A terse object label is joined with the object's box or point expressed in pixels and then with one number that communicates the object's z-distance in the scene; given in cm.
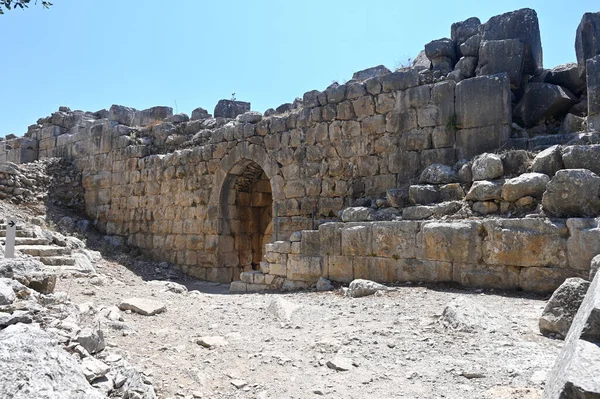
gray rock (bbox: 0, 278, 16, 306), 313
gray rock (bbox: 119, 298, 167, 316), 495
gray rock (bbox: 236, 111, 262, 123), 1034
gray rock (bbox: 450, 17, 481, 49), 830
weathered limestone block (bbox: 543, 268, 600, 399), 179
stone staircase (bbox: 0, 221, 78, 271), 759
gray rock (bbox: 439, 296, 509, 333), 409
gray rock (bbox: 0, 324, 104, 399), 215
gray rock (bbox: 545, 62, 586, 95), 765
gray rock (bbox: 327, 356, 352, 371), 355
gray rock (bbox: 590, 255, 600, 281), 412
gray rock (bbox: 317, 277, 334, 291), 709
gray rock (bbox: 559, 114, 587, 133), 696
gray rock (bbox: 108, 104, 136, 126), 1348
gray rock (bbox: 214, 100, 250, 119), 1223
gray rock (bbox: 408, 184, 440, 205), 697
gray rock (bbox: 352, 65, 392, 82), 926
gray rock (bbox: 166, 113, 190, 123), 1242
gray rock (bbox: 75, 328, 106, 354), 312
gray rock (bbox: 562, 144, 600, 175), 575
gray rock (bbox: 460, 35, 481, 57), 799
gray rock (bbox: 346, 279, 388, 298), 606
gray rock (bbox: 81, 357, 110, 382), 270
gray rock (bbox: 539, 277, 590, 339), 382
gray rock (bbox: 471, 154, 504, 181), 645
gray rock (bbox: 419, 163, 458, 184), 710
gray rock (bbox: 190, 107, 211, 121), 1245
